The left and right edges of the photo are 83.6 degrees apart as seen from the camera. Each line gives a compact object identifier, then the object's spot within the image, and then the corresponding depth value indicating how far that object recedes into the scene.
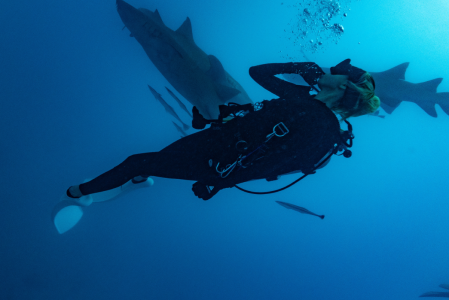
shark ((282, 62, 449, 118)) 5.37
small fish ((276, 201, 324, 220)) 4.37
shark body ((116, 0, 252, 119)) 5.00
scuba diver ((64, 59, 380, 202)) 2.14
